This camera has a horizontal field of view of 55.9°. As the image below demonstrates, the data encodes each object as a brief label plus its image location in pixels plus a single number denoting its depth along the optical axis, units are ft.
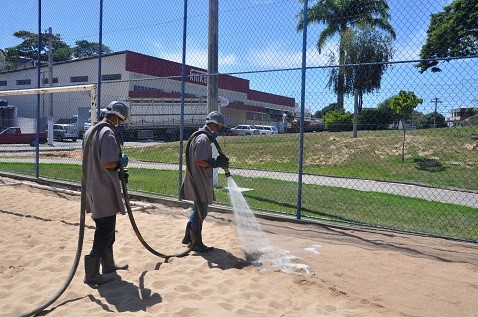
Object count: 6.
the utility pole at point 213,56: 31.24
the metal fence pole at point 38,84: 35.29
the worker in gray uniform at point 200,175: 17.61
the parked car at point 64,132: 103.91
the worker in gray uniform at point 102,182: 14.33
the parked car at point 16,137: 83.18
